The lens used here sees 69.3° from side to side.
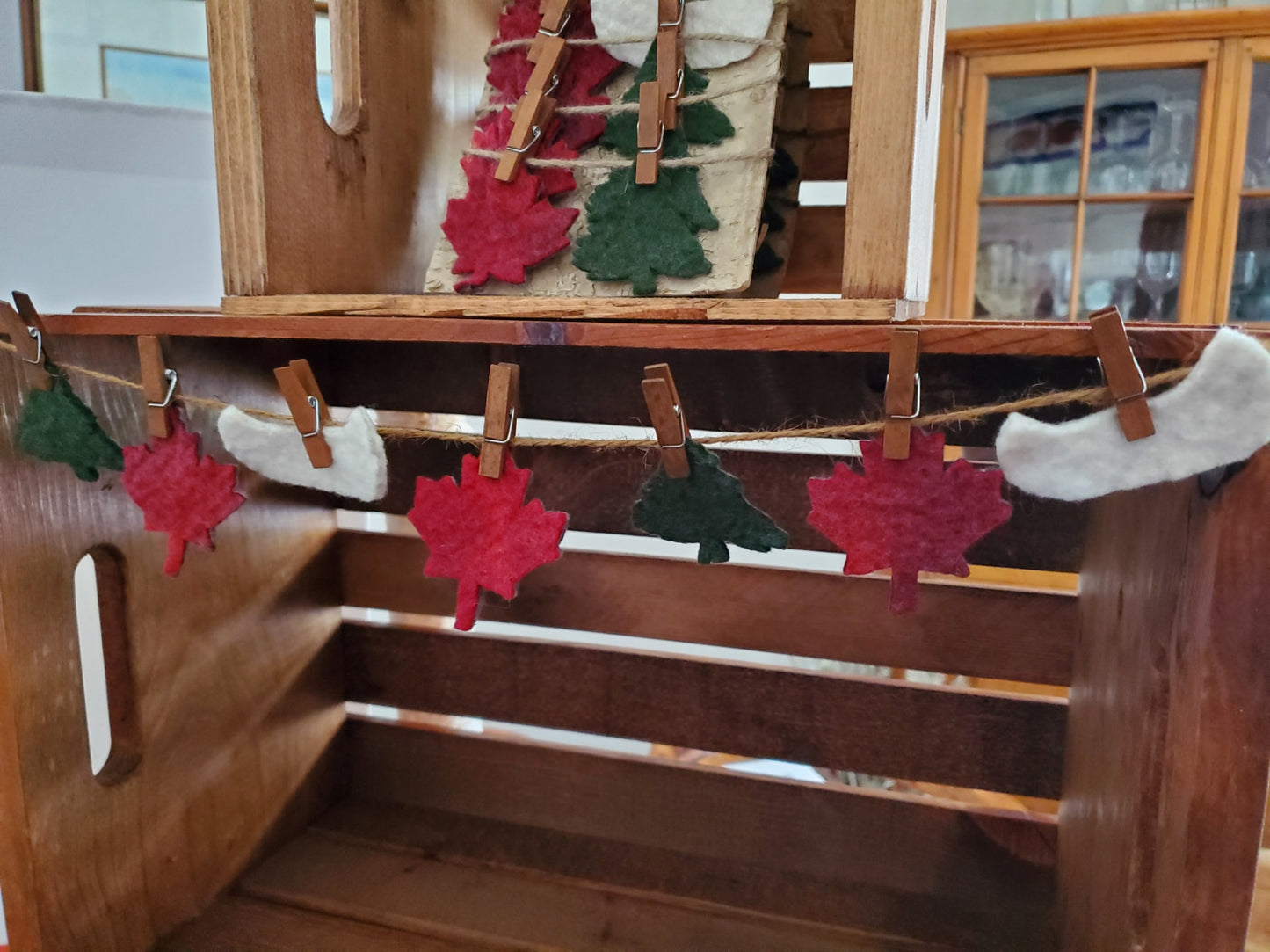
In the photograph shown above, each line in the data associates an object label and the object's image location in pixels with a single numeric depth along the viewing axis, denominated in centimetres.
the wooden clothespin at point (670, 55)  62
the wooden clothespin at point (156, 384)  63
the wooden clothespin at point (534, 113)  66
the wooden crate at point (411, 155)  53
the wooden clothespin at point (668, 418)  50
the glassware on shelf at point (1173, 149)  186
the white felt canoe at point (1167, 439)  42
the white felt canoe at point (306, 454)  58
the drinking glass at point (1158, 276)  192
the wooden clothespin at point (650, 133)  62
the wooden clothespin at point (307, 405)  57
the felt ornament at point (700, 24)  64
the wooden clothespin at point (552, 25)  69
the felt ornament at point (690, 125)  63
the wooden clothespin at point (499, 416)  55
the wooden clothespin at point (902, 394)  47
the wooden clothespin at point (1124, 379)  45
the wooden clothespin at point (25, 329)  65
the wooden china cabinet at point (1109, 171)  181
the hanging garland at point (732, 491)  44
